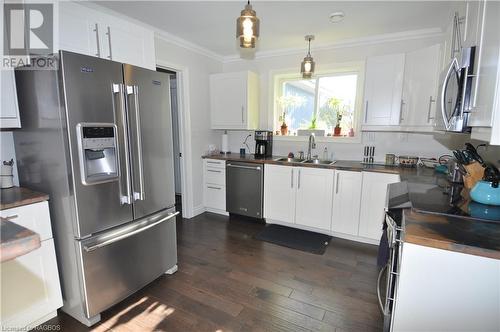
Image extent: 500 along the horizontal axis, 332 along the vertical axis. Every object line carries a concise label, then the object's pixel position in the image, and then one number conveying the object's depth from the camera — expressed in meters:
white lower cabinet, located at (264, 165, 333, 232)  3.14
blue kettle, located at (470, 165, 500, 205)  1.50
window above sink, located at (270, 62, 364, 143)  3.49
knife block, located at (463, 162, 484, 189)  1.83
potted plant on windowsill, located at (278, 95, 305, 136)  3.94
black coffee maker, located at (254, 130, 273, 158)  3.86
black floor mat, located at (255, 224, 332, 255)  2.93
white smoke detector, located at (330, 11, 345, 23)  2.50
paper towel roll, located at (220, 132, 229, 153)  4.20
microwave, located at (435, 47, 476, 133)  1.30
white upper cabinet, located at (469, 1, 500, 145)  0.99
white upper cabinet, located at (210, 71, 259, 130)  3.79
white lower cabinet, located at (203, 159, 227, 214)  3.84
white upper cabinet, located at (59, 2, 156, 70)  1.80
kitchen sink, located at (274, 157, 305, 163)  3.45
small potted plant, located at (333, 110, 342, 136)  3.59
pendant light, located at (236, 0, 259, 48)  1.43
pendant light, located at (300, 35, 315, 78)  2.73
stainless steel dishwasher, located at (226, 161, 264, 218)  3.53
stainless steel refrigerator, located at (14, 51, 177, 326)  1.61
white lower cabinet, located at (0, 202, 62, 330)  1.58
